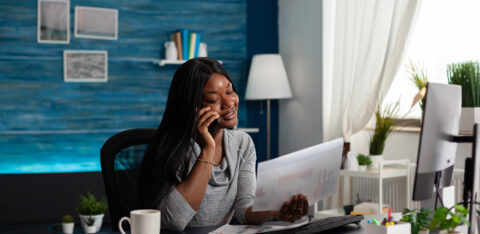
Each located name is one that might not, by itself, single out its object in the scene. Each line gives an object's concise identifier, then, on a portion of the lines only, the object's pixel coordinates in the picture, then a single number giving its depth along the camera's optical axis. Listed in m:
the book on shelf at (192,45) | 4.43
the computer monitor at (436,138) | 1.43
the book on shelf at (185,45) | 4.41
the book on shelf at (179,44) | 4.41
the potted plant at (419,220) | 1.34
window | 3.32
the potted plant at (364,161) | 3.54
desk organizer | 1.26
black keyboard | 1.45
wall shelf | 4.35
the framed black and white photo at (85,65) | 4.26
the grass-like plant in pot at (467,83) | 3.02
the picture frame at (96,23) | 4.27
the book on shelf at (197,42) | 4.45
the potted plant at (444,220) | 1.27
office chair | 1.86
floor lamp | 4.36
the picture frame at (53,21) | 4.17
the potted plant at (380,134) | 3.56
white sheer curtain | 3.55
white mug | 1.32
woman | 1.64
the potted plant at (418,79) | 3.40
